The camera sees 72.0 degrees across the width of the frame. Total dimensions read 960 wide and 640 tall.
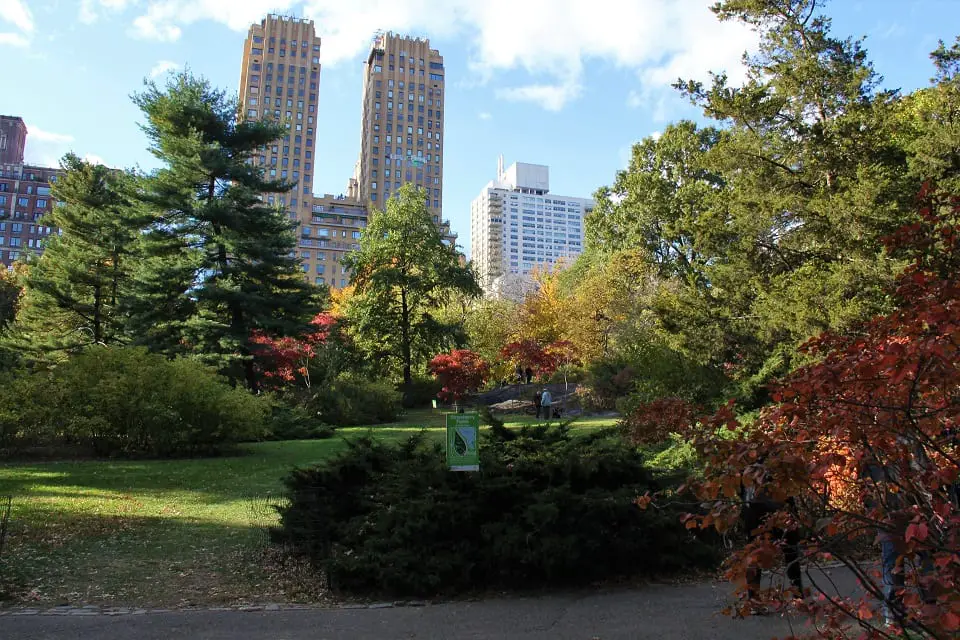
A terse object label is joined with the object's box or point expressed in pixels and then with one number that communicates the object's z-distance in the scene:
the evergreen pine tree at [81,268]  29.62
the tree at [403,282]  35.19
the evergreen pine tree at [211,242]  24.77
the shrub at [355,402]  25.72
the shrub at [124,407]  15.30
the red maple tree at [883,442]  2.44
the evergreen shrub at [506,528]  6.08
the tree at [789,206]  12.84
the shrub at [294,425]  21.53
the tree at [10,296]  41.42
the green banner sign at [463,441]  6.21
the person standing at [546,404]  25.63
